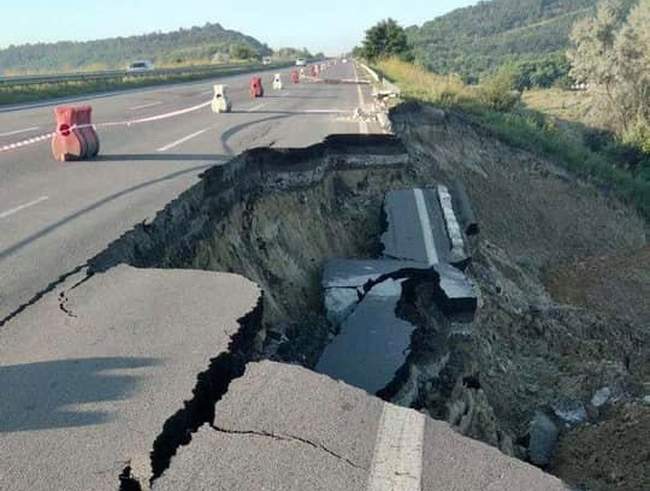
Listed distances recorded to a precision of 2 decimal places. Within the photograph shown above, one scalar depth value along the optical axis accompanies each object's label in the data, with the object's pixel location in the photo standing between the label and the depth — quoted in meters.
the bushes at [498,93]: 28.97
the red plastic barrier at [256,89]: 25.11
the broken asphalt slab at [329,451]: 3.06
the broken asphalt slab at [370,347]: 5.69
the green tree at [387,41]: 54.06
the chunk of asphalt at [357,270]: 7.80
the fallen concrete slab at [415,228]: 8.95
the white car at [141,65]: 46.72
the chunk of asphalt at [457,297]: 7.46
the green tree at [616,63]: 31.72
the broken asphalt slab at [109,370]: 3.19
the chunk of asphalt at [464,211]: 11.35
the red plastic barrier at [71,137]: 10.32
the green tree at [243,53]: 99.81
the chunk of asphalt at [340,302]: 7.31
